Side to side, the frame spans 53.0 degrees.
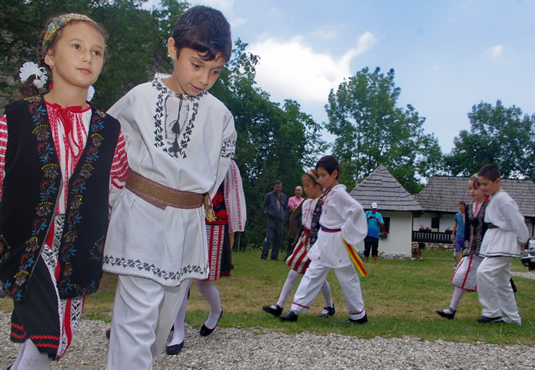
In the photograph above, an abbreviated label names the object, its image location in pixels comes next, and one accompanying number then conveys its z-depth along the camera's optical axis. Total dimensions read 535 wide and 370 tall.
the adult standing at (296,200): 14.05
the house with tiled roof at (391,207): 24.66
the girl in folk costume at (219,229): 4.51
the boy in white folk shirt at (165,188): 2.49
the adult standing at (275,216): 14.32
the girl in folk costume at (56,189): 2.20
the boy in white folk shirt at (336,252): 5.77
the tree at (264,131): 29.41
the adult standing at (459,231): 14.45
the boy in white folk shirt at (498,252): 6.16
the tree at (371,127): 48.56
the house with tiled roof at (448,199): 41.84
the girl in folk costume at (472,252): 6.45
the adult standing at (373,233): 16.38
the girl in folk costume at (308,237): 6.27
